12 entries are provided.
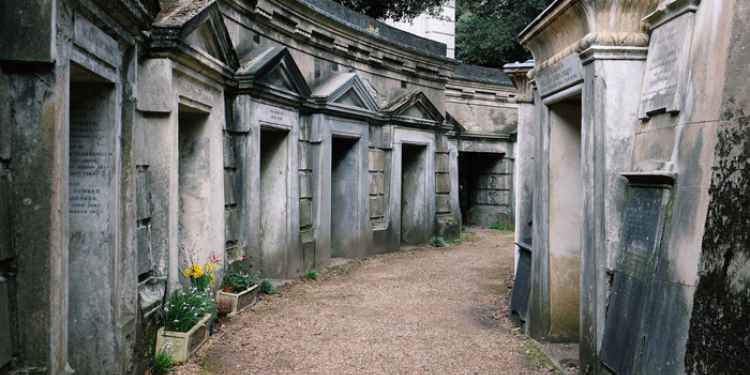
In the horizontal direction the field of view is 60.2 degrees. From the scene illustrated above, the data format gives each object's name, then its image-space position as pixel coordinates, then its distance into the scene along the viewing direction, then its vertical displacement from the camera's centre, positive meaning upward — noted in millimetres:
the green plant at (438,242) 14031 -1310
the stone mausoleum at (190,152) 2924 +259
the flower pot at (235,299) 7070 -1324
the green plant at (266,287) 8281 -1369
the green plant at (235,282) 7402 -1189
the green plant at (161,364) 4875 -1406
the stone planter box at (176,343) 5203 -1329
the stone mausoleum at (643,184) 3154 -2
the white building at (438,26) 18931 +4597
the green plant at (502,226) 17609 -1199
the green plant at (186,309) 5434 -1151
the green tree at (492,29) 20578 +5036
